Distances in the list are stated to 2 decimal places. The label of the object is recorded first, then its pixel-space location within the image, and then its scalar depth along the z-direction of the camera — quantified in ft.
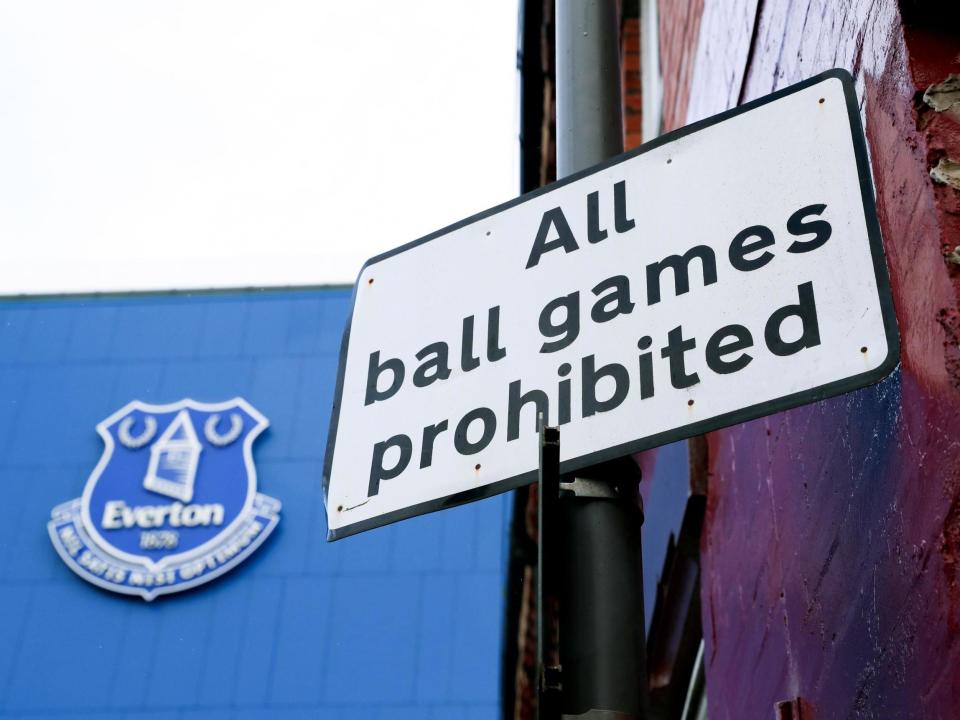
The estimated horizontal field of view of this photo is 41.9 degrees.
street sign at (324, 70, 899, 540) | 7.01
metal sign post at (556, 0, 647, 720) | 6.57
